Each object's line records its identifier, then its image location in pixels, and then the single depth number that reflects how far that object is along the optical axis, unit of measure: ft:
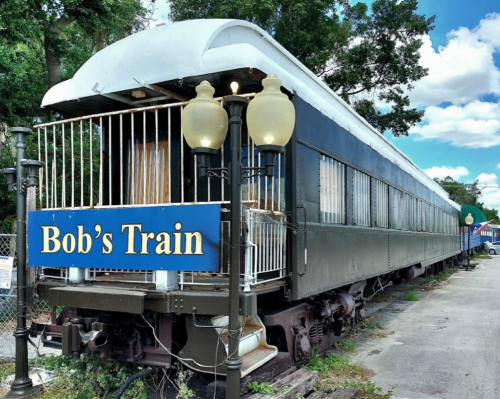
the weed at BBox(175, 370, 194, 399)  12.28
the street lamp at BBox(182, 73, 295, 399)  10.66
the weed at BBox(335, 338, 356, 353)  20.77
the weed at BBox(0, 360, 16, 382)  17.13
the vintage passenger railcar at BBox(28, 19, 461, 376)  12.65
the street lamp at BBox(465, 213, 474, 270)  69.42
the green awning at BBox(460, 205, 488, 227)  72.74
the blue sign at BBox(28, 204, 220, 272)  12.35
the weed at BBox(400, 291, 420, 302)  36.97
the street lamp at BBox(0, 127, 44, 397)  15.07
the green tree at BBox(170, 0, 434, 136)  49.47
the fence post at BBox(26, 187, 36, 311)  15.42
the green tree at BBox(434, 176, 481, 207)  210.38
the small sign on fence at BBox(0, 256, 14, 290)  19.42
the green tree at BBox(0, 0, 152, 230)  29.17
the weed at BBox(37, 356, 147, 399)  14.23
